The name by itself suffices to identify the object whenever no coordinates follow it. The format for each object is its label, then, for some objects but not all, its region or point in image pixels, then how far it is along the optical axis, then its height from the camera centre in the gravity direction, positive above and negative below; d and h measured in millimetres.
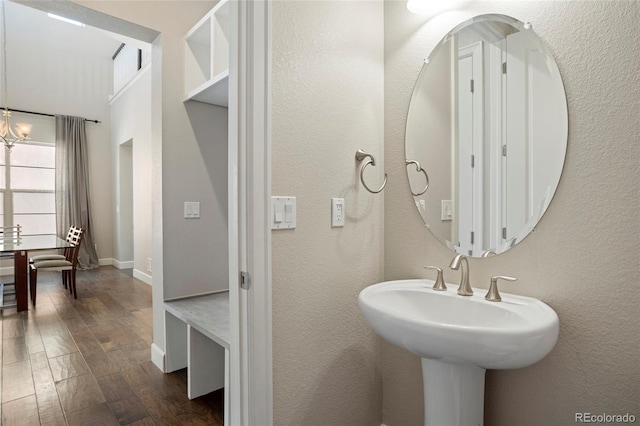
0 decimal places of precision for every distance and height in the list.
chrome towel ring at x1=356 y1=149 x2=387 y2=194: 1509 +202
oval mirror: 1214 +278
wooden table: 3643 -616
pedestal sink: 928 -371
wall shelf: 2215 +1028
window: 5492 +315
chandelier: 4205 +938
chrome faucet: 1301 -276
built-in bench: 2045 -850
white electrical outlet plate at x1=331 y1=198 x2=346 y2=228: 1452 -24
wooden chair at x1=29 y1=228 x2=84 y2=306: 4066 -701
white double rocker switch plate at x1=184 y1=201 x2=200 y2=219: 2527 -21
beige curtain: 5820 +397
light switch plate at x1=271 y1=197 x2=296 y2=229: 1266 -21
